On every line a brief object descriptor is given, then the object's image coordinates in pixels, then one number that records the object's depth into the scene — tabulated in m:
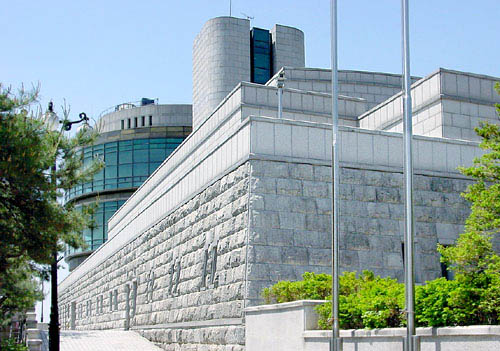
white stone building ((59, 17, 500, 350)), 18.08
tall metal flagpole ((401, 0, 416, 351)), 11.05
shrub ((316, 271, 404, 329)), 12.42
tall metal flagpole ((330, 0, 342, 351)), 13.19
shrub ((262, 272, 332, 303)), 15.73
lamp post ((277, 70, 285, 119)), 21.31
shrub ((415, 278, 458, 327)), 10.76
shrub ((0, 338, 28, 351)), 19.90
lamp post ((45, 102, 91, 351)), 18.14
